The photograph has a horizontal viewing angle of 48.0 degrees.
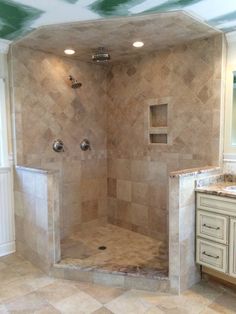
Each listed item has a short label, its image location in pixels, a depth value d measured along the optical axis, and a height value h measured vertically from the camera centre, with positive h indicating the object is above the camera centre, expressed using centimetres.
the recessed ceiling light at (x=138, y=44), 298 +105
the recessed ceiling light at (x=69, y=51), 323 +105
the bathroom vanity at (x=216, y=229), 228 -84
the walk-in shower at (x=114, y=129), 272 +9
